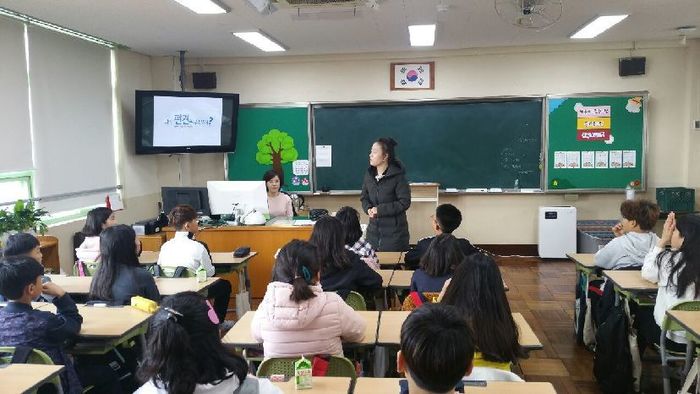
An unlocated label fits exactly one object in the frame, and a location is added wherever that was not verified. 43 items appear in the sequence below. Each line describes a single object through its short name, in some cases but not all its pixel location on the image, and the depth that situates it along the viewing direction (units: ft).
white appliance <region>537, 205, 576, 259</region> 24.03
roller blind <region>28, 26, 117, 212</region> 17.84
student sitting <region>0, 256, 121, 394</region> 8.50
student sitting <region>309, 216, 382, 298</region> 10.36
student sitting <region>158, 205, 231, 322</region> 13.51
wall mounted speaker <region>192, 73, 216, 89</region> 25.22
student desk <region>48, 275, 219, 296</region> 12.03
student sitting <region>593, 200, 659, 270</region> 13.07
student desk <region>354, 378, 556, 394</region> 6.53
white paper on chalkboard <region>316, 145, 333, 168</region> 25.41
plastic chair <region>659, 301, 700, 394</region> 9.84
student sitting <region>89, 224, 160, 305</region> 10.75
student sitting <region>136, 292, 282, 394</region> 5.31
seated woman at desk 19.54
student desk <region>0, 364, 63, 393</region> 7.13
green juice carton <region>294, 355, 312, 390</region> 6.82
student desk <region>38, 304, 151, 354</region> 9.28
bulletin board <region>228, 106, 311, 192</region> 25.41
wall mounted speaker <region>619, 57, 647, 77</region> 23.22
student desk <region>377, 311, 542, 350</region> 8.35
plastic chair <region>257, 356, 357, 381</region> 7.59
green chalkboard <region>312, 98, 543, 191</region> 24.43
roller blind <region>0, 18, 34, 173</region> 16.21
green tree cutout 25.45
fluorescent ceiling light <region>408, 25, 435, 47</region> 19.44
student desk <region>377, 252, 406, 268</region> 14.21
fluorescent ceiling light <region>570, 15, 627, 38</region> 18.39
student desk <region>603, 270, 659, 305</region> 11.37
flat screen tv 22.65
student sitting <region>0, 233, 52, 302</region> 11.33
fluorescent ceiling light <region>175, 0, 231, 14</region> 15.26
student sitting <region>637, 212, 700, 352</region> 10.26
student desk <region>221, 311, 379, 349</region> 8.66
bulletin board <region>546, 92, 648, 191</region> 23.72
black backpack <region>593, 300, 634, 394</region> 11.46
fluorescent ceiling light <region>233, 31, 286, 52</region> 20.01
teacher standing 16.01
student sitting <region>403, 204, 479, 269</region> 12.44
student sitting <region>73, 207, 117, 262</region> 13.92
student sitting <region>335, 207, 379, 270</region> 12.37
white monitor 18.11
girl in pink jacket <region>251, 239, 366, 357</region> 7.82
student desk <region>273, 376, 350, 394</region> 6.78
